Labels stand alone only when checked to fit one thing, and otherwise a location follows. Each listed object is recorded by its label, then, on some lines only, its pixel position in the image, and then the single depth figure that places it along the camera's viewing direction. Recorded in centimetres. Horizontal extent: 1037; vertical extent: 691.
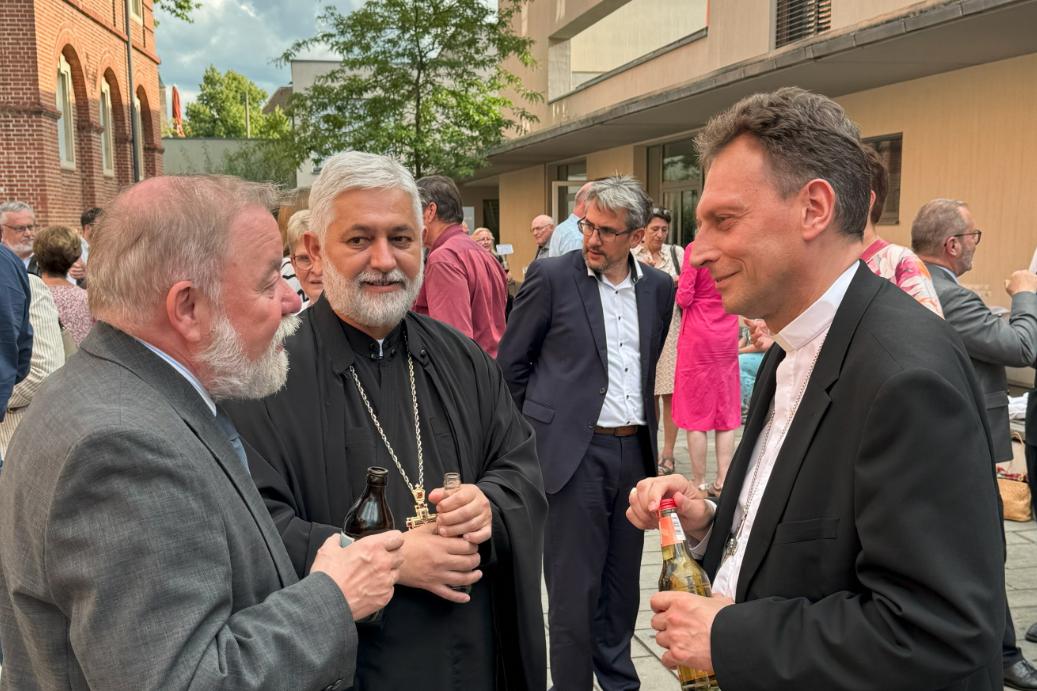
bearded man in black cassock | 236
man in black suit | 151
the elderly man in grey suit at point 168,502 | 145
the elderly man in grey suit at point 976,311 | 424
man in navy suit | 419
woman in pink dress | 716
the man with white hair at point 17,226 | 879
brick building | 1934
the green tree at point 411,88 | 1731
